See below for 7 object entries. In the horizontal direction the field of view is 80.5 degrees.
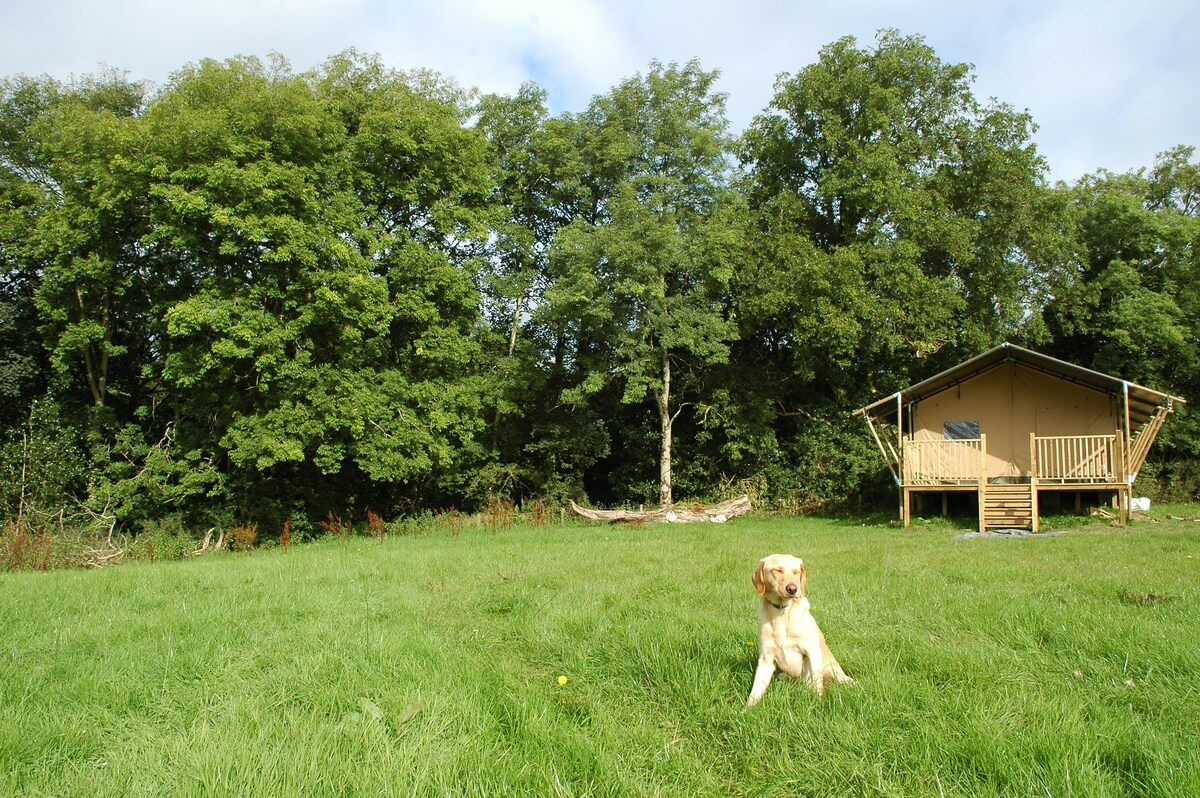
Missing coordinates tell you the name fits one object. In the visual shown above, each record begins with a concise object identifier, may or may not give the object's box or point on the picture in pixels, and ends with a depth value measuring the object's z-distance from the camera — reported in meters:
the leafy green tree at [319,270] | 18.59
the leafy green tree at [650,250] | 20.98
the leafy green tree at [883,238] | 21.25
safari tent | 16.78
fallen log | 20.16
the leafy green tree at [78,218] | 19.38
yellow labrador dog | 3.84
